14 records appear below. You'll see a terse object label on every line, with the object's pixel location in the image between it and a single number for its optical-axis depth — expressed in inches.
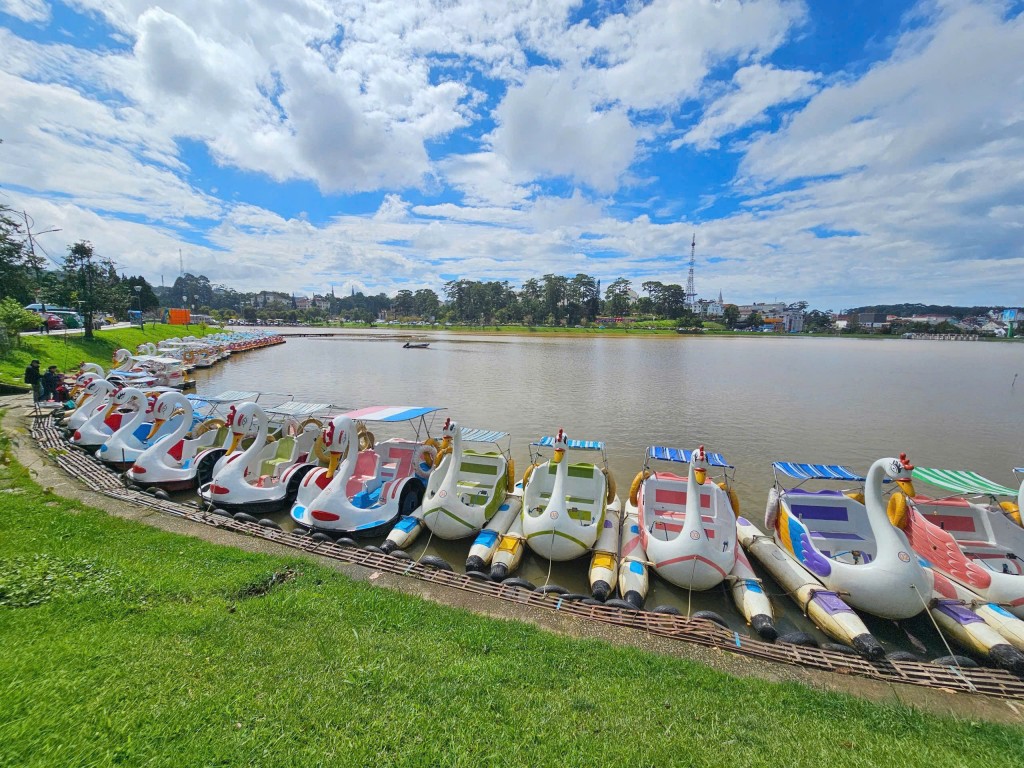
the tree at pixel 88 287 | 1284.4
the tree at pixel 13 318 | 865.5
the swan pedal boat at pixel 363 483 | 358.6
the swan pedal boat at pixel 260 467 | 393.1
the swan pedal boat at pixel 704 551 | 290.2
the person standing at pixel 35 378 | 658.8
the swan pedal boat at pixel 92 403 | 570.6
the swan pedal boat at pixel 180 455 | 430.6
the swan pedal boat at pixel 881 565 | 260.1
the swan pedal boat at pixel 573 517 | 327.0
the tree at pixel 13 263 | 911.0
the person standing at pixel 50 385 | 698.8
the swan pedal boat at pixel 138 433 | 494.6
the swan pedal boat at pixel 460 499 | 358.9
